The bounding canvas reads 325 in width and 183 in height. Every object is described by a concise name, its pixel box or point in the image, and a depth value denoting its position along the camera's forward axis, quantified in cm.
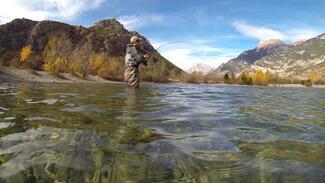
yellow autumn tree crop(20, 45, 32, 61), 7881
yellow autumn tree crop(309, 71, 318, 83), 17238
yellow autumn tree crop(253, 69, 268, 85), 13460
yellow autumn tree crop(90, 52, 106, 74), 7961
